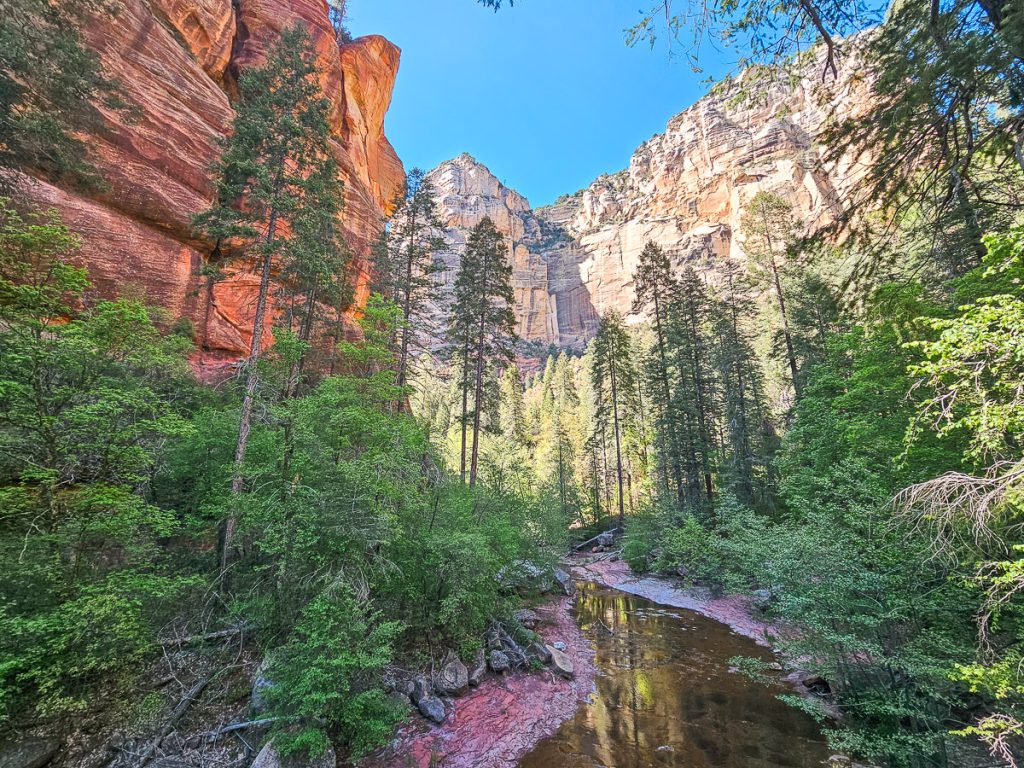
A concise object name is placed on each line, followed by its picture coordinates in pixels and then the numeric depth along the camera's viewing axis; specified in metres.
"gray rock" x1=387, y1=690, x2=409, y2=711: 6.24
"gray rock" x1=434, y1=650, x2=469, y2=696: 8.08
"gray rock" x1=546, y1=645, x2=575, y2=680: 9.44
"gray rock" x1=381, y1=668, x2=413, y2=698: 7.52
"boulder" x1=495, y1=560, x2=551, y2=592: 12.80
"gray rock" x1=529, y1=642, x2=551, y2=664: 9.85
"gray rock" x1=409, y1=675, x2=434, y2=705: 7.61
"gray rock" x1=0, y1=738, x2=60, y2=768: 4.43
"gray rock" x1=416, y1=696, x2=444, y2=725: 7.25
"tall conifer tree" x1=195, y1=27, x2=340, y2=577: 10.16
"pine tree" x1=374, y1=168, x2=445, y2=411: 16.00
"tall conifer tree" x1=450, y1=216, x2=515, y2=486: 18.23
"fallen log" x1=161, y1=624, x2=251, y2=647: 6.61
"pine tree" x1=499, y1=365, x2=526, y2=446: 41.69
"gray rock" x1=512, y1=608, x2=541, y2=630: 12.23
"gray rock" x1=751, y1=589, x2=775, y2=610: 13.36
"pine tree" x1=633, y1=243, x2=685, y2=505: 23.73
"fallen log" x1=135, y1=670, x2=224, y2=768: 5.03
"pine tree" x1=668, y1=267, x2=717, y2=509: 21.98
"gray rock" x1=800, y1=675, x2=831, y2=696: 7.81
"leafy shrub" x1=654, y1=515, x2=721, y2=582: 15.68
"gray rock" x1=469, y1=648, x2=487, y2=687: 8.63
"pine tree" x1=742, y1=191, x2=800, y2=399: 20.25
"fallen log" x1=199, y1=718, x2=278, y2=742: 5.42
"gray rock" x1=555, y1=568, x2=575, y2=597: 17.44
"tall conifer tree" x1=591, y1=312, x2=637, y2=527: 27.86
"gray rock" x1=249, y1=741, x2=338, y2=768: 5.08
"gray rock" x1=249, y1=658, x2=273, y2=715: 5.78
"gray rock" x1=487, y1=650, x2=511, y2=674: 9.20
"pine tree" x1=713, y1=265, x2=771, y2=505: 22.39
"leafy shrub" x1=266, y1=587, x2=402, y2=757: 5.23
